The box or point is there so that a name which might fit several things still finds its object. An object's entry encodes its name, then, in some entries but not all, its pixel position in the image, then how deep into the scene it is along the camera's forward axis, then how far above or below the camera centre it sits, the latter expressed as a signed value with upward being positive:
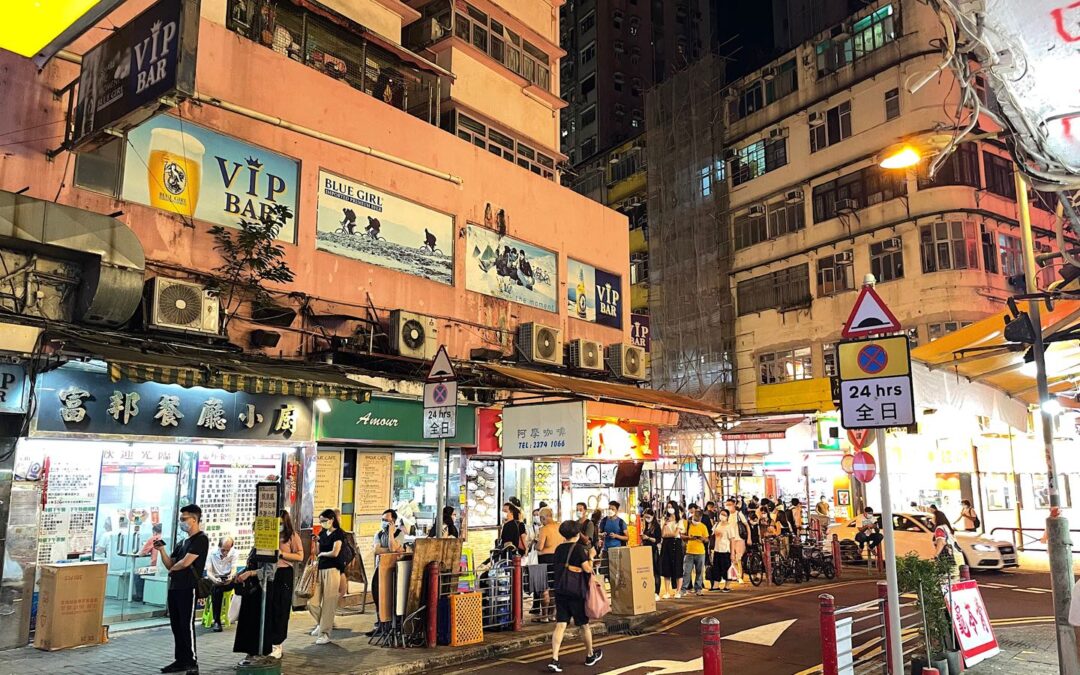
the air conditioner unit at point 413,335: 13.91 +2.47
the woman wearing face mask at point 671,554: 15.20 -1.63
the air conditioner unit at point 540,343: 17.17 +2.86
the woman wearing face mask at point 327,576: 10.50 -1.41
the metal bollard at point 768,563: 17.12 -2.03
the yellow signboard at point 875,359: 6.05 +0.88
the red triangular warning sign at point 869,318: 6.38 +1.26
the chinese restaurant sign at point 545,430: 12.35 +0.68
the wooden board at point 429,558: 10.12 -1.15
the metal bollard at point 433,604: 10.04 -1.70
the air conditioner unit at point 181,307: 10.63 +2.31
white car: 18.17 -1.76
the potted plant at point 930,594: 8.10 -1.28
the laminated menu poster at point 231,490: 12.16 -0.28
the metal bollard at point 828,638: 6.22 -1.36
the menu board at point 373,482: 14.56 -0.20
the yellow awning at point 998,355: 9.74 +1.75
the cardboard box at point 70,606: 9.42 -1.64
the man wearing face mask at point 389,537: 12.68 -1.08
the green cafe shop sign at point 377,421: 13.56 +0.92
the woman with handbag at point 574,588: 9.27 -1.39
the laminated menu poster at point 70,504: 10.37 -0.43
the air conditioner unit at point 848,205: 29.31 +9.95
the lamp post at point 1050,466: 7.04 +0.04
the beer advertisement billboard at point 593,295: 19.66 +4.58
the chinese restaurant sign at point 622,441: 18.83 +0.76
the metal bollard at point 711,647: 5.66 -1.29
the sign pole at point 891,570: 5.88 -0.77
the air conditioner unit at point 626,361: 19.83 +2.81
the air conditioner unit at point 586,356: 18.45 +2.73
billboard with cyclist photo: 14.06 +4.62
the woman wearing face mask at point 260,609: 8.69 -1.54
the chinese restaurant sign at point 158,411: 10.09 +0.89
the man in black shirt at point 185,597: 8.42 -1.36
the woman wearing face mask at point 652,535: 15.54 -1.30
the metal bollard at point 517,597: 11.32 -1.82
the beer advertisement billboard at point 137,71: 7.90 +4.36
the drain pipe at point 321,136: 12.23 +5.92
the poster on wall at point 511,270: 16.92 +4.58
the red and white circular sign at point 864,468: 11.53 +0.03
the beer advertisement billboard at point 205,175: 11.52 +4.68
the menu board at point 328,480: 13.89 -0.15
